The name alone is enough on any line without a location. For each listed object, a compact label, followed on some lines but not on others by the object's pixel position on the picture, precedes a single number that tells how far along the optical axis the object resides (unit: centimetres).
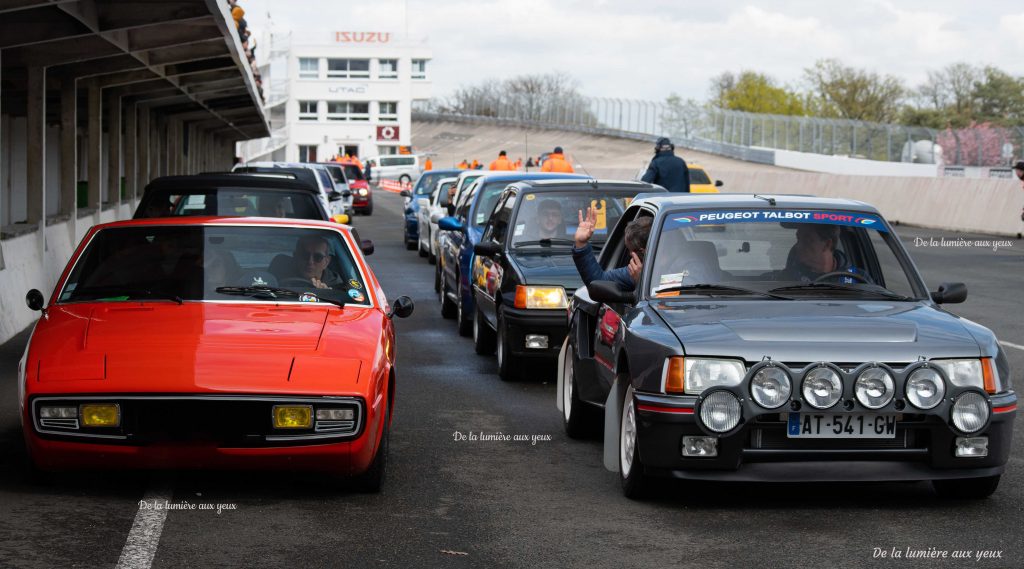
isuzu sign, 12125
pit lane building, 1598
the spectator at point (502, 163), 3641
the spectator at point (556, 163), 2756
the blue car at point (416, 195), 2992
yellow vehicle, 3512
